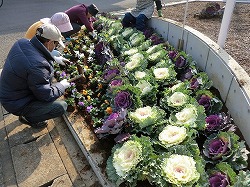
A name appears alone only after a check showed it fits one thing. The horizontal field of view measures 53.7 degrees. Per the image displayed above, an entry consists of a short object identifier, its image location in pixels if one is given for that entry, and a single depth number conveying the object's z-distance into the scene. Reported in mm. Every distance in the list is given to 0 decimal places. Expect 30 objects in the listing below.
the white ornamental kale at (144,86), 2962
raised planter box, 2590
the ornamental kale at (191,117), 2480
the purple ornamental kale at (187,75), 3357
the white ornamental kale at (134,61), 3522
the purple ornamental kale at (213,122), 2547
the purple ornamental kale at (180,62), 3520
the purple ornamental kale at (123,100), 2757
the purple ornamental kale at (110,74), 3356
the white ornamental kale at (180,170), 1931
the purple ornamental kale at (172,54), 3783
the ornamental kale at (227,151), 2242
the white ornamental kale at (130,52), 3924
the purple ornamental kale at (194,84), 3094
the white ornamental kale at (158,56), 3701
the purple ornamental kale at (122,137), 2431
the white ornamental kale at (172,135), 2259
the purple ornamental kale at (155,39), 4477
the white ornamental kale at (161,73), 3214
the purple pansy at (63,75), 3762
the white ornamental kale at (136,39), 4375
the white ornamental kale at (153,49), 3941
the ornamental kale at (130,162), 2120
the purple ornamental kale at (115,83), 3112
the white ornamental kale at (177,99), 2730
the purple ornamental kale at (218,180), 2004
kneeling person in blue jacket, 2734
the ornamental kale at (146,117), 2495
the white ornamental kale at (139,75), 3262
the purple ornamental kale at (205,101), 2795
